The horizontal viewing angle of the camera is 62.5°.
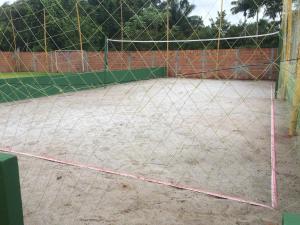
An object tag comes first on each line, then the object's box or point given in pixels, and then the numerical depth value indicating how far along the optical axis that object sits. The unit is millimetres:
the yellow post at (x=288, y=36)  3758
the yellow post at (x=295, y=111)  2948
